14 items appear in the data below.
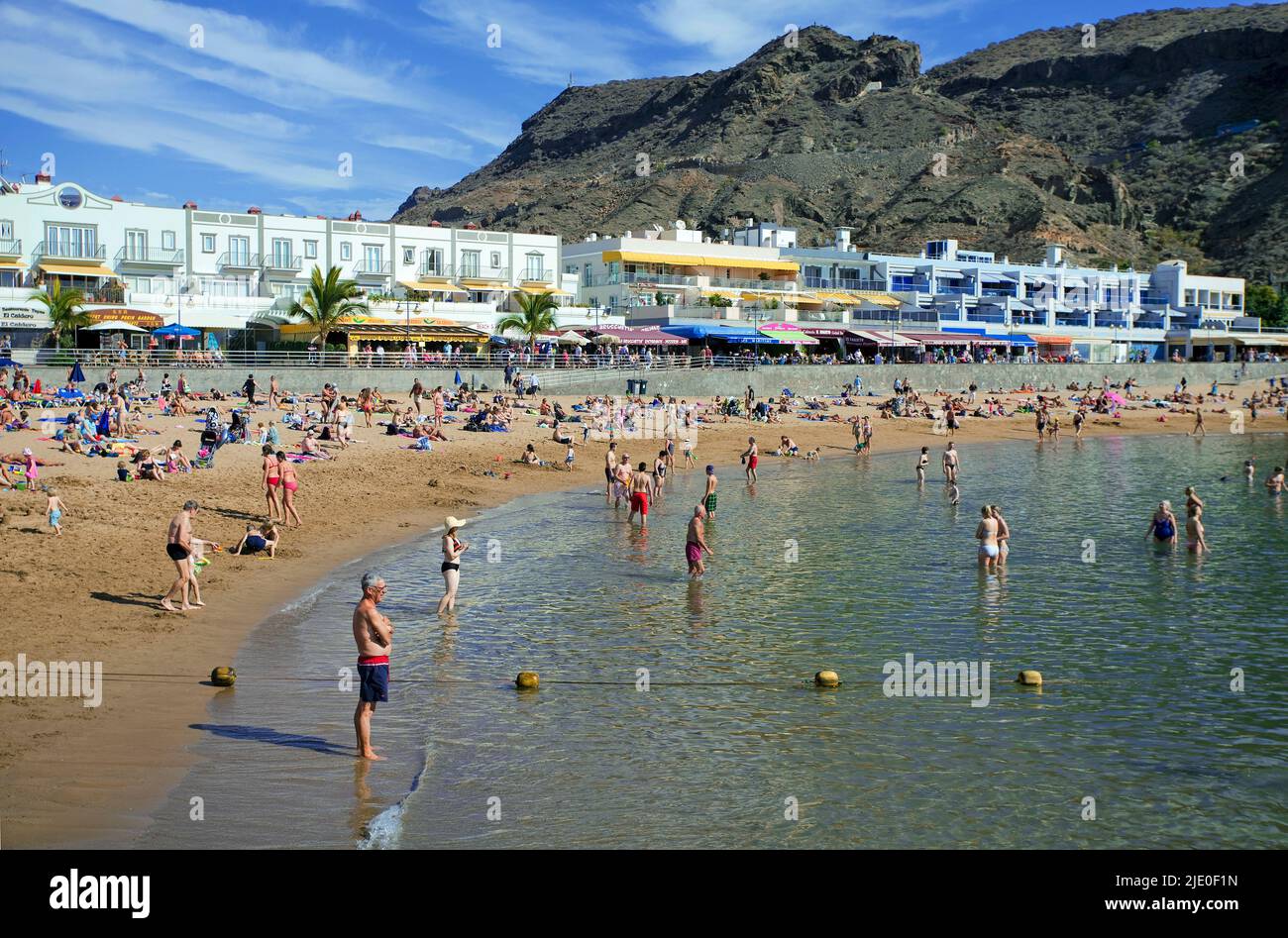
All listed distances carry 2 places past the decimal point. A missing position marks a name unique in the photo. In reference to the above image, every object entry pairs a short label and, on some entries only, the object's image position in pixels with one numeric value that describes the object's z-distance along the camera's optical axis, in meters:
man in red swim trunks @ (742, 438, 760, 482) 32.12
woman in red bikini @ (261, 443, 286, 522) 20.09
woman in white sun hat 15.25
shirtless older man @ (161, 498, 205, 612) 13.77
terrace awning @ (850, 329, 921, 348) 61.62
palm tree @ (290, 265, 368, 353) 45.50
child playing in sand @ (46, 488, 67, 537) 16.86
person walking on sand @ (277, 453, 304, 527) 20.23
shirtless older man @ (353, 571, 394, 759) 9.41
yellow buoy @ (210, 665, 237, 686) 11.66
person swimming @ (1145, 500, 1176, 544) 22.66
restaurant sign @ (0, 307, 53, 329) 44.59
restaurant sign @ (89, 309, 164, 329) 42.91
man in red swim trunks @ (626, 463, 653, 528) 23.72
